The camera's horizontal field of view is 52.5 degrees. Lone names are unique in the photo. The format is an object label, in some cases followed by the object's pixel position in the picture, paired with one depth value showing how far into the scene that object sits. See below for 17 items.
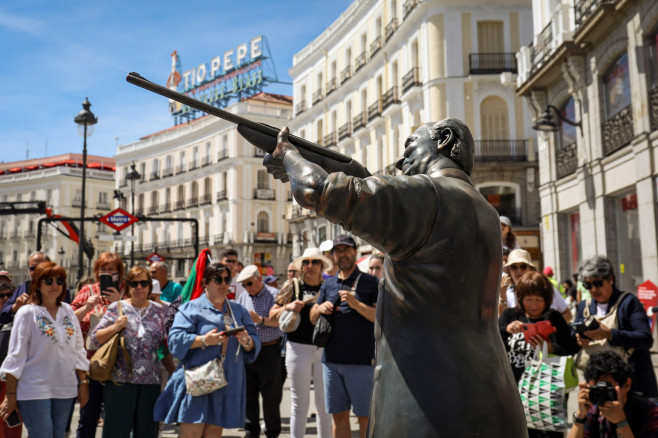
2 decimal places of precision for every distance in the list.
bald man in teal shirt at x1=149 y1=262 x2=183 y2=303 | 8.63
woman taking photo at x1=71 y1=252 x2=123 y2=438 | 6.32
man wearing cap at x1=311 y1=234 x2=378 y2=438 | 5.93
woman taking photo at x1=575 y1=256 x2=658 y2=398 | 5.15
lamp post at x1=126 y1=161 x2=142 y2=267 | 23.08
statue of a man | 2.29
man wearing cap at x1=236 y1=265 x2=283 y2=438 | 7.58
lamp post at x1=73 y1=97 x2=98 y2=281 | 17.39
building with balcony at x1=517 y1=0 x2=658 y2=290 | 14.23
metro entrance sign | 15.81
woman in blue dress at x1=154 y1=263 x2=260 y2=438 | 5.75
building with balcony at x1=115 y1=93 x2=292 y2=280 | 57.31
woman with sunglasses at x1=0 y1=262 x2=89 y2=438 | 5.51
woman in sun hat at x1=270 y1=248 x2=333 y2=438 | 6.77
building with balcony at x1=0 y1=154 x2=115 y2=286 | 75.89
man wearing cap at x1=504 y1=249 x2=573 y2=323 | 6.21
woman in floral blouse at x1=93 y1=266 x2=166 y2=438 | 6.05
